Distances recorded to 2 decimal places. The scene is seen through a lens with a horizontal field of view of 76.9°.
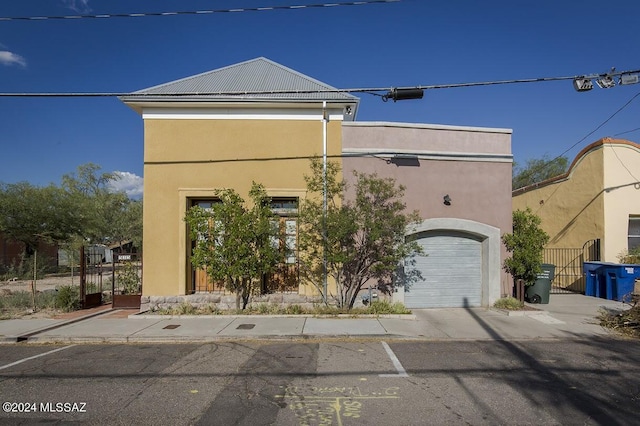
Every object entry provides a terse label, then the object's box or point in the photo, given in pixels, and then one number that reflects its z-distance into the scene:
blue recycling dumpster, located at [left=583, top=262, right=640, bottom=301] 12.65
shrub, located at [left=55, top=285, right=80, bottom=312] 11.42
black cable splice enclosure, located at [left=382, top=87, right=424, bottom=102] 8.87
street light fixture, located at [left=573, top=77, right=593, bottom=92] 8.78
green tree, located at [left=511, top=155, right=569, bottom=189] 42.53
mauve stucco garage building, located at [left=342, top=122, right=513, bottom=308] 11.59
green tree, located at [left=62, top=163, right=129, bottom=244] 30.38
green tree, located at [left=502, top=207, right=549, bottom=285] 11.36
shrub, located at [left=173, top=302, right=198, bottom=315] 10.59
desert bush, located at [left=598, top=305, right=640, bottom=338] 8.85
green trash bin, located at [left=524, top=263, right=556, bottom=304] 12.31
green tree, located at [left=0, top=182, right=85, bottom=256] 25.84
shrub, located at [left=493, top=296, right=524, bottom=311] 11.07
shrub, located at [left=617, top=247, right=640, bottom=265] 13.83
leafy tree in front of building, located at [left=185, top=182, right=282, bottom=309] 10.20
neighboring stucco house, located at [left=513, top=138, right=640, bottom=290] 14.49
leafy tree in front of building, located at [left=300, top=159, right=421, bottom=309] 10.30
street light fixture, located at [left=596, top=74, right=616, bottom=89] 8.72
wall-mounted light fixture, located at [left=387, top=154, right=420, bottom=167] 11.57
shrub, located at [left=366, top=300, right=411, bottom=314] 10.56
